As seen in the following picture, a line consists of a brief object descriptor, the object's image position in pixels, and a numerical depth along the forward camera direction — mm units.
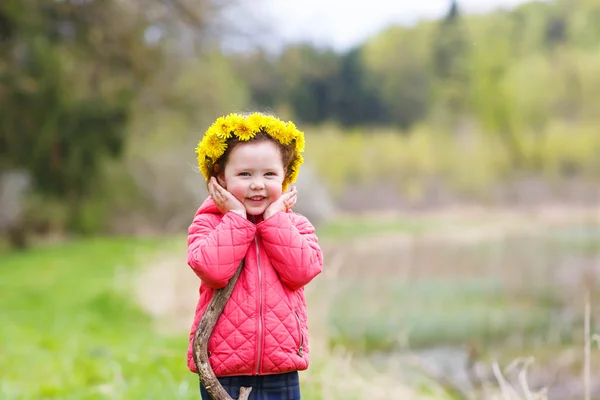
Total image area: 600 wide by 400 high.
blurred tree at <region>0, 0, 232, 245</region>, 13578
